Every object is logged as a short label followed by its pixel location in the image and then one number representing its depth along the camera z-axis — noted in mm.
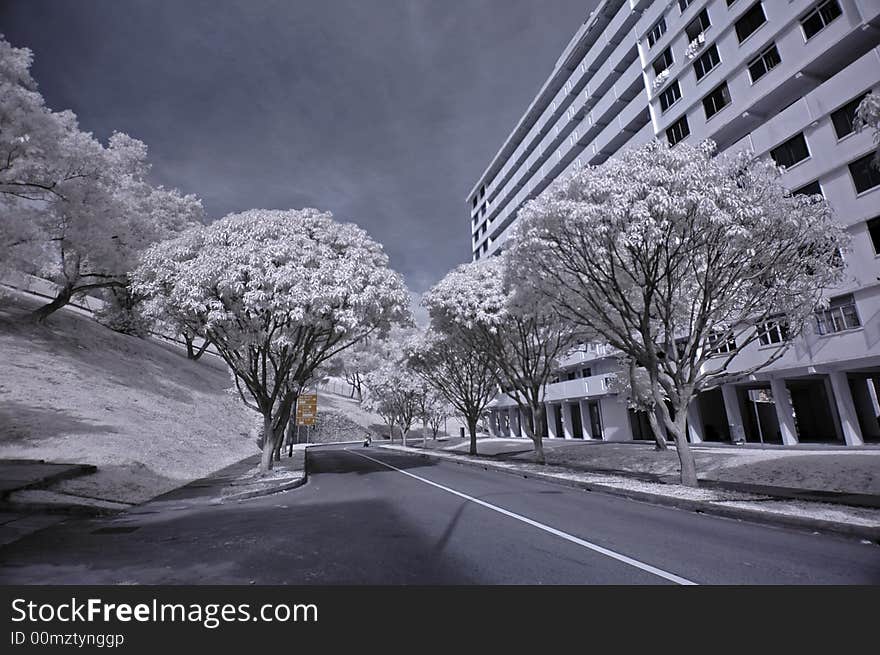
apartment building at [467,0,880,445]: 20062
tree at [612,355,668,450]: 20141
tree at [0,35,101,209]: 16922
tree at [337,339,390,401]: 76831
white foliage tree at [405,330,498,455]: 29062
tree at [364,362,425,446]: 47219
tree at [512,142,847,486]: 11703
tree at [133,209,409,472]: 14156
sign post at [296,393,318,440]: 31609
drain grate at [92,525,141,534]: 7867
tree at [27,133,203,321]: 22438
